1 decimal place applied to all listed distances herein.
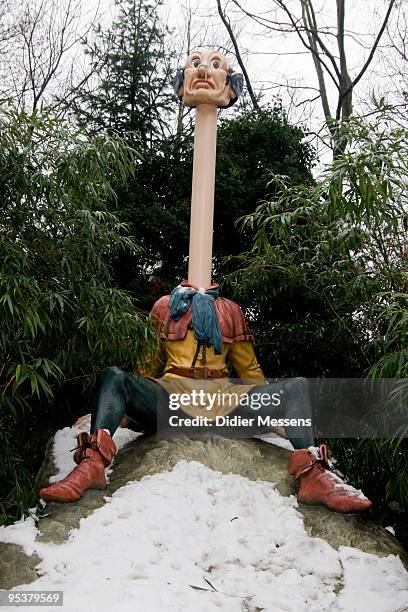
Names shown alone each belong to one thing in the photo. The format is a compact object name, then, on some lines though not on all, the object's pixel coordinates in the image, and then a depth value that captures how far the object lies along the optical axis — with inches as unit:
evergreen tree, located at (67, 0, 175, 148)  245.0
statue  116.8
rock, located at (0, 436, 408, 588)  106.3
